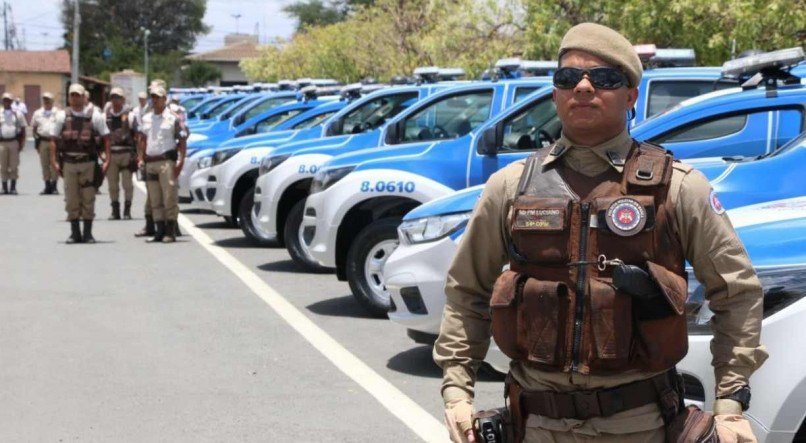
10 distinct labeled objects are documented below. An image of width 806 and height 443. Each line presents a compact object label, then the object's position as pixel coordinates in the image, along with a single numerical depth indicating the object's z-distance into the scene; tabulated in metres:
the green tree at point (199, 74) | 98.31
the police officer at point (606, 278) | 3.16
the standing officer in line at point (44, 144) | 24.28
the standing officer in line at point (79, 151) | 15.49
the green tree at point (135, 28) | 102.56
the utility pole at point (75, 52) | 58.91
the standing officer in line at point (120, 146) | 18.41
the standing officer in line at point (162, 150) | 15.36
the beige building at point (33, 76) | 84.94
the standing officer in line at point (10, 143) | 25.20
